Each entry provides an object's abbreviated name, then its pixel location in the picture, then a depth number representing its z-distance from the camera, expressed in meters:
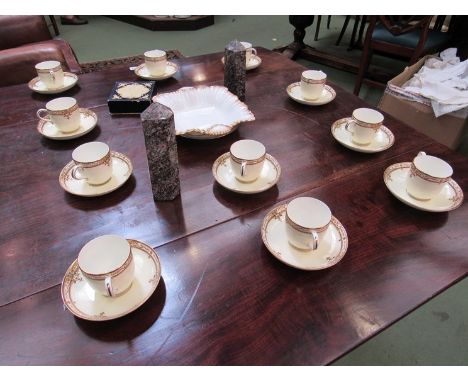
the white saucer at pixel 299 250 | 0.64
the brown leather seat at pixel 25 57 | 1.66
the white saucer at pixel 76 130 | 0.99
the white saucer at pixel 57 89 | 1.23
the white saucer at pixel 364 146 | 0.95
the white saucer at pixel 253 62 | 1.40
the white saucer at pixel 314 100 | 1.17
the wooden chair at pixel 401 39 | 2.02
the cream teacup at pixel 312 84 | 1.15
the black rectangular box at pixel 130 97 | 1.11
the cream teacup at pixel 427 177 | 0.75
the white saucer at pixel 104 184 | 0.80
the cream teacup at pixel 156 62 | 1.30
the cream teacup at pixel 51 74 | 1.21
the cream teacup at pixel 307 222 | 0.63
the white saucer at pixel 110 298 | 0.56
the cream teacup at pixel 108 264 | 0.55
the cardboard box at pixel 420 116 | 1.79
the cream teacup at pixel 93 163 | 0.78
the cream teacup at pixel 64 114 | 0.96
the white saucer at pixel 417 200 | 0.77
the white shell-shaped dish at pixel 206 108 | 1.03
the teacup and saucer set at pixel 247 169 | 0.79
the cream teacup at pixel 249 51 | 1.43
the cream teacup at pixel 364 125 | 0.93
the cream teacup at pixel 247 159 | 0.78
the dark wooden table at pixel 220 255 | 0.54
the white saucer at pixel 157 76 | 1.32
